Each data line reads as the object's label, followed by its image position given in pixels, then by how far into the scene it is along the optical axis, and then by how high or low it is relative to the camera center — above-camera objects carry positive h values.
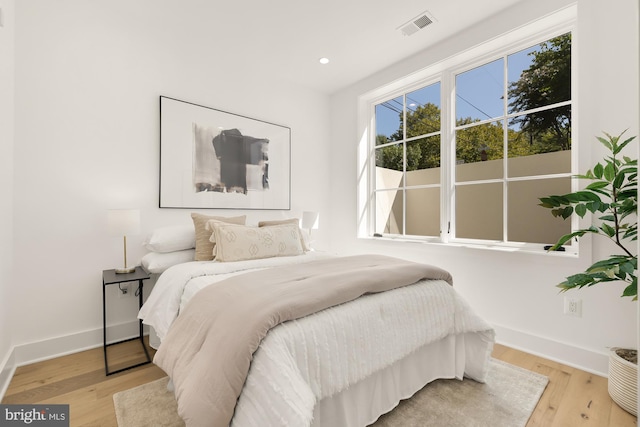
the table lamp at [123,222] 2.13 -0.06
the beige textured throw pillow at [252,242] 2.25 -0.22
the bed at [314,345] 1.07 -0.59
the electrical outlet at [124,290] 2.46 -0.65
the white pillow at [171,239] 2.31 -0.20
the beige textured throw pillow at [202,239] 2.33 -0.20
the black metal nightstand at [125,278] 2.03 -0.47
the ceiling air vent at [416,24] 2.45 +1.66
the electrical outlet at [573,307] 2.06 -0.64
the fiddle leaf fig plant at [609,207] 1.47 +0.05
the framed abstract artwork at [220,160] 2.70 +0.56
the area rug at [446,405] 1.49 -1.04
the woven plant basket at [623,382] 1.54 -0.91
